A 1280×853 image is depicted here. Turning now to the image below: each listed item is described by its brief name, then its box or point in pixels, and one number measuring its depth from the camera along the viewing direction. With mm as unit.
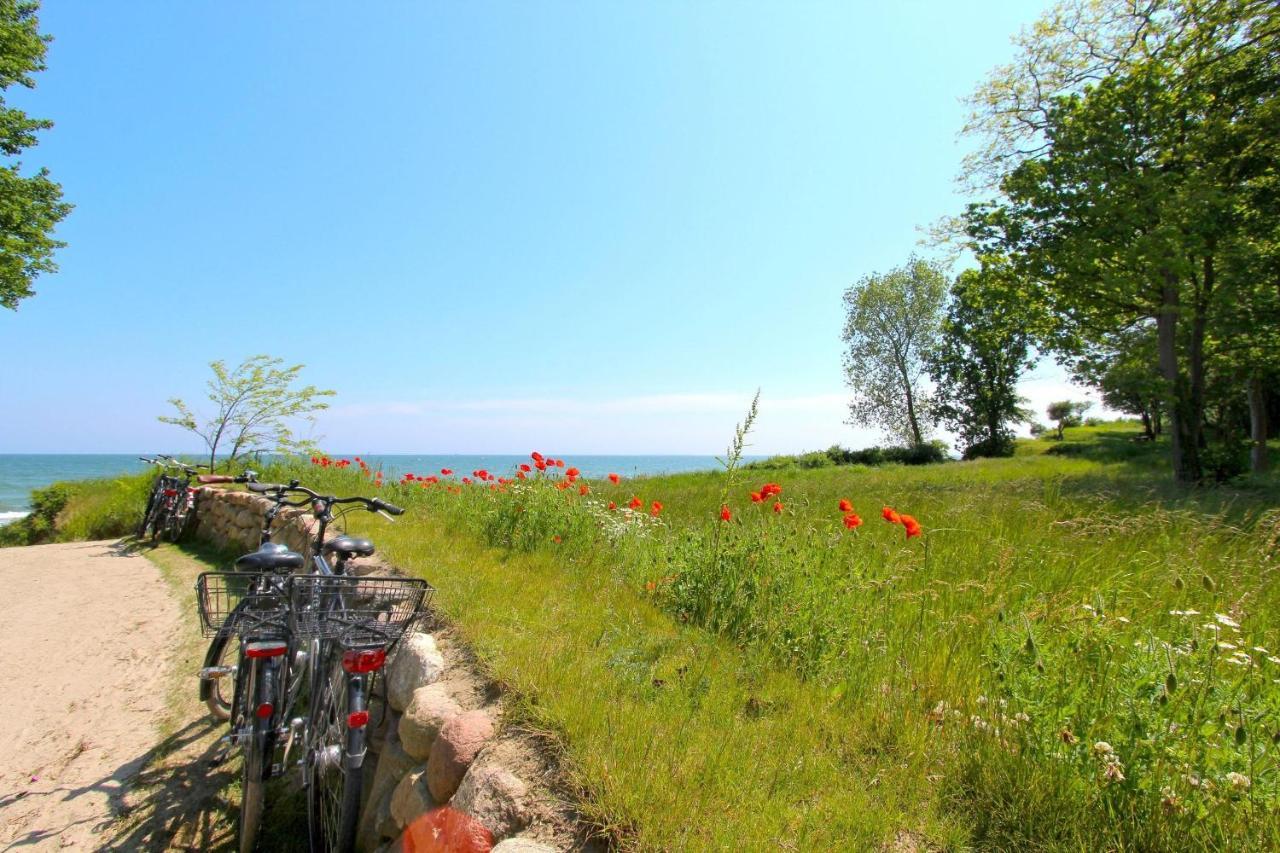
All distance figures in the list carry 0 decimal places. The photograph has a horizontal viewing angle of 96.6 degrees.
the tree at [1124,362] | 13859
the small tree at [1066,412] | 46500
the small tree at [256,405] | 11602
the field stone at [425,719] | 2451
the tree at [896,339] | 32156
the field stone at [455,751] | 2180
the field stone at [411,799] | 2271
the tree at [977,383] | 30578
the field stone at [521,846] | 1674
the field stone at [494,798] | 1853
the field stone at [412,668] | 2844
